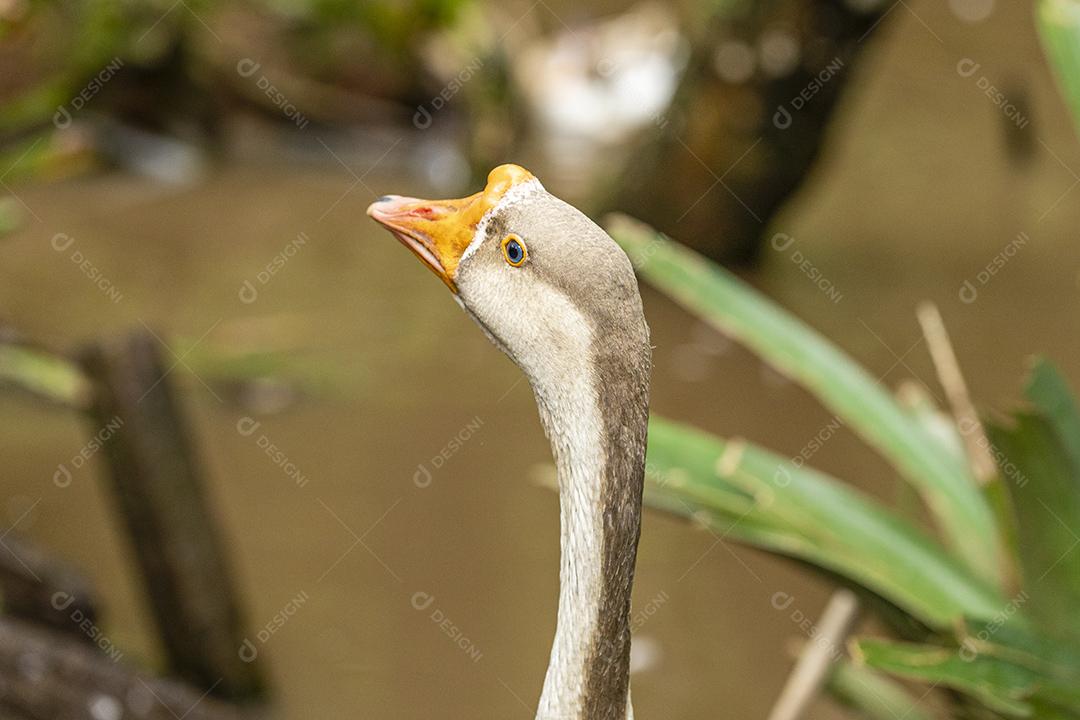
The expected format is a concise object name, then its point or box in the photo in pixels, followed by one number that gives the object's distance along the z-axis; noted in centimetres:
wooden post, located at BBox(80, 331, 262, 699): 554
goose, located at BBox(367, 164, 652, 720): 235
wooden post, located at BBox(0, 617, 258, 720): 455
